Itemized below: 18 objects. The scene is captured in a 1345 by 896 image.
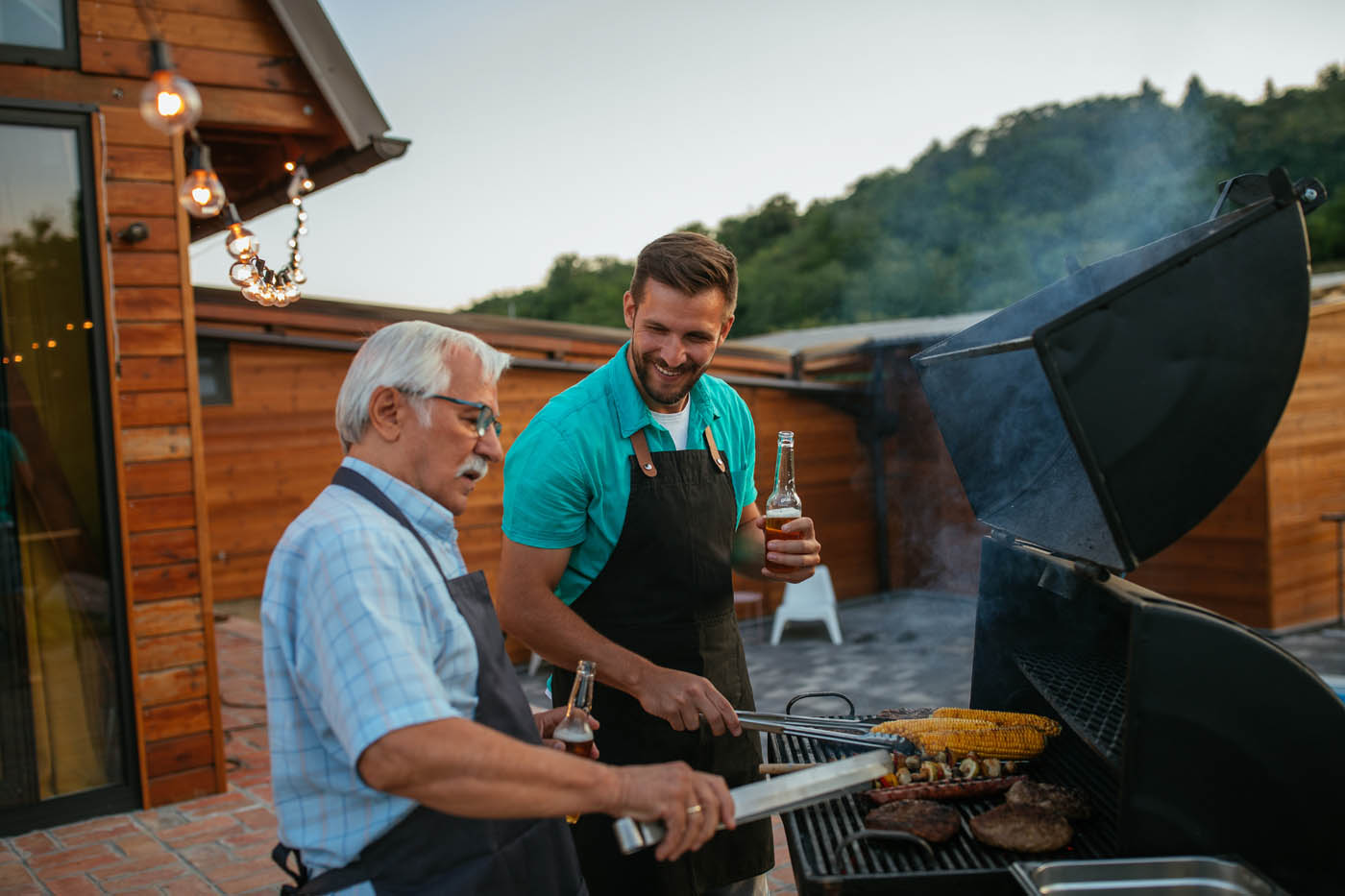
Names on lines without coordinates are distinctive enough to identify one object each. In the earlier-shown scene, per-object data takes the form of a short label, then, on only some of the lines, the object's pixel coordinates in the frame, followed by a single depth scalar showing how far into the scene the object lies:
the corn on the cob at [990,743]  2.18
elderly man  1.35
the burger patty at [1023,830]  1.74
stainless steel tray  1.60
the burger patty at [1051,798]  1.88
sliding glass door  4.36
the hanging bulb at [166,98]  2.09
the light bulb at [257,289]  2.85
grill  1.60
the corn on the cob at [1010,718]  2.23
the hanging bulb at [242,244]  2.84
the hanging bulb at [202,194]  2.65
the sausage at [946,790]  2.04
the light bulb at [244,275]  2.83
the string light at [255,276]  2.84
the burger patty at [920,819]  1.80
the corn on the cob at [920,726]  2.25
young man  2.33
